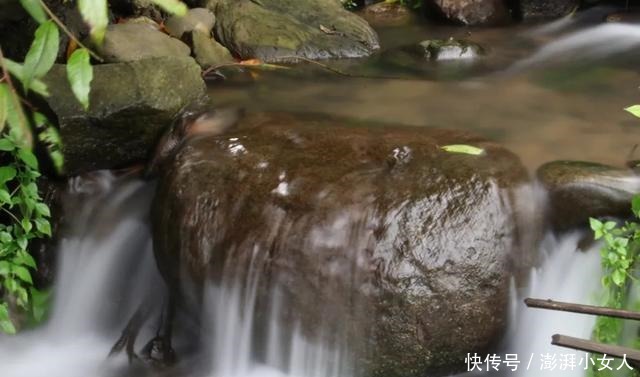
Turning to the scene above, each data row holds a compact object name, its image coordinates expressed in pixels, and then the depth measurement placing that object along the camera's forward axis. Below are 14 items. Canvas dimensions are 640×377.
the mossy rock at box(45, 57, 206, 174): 4.17
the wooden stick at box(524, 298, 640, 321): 2.35
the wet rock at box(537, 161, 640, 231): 3.48
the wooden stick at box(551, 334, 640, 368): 2.30
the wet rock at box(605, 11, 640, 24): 7.44
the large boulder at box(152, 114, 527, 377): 3.29
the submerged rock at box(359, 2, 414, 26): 8.17
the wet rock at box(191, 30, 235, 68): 6.04
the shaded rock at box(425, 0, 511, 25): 7.79
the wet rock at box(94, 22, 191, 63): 5.27
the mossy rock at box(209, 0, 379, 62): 6.48
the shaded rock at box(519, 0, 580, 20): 8.01
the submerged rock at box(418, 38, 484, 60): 6.37
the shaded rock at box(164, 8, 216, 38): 6.31
